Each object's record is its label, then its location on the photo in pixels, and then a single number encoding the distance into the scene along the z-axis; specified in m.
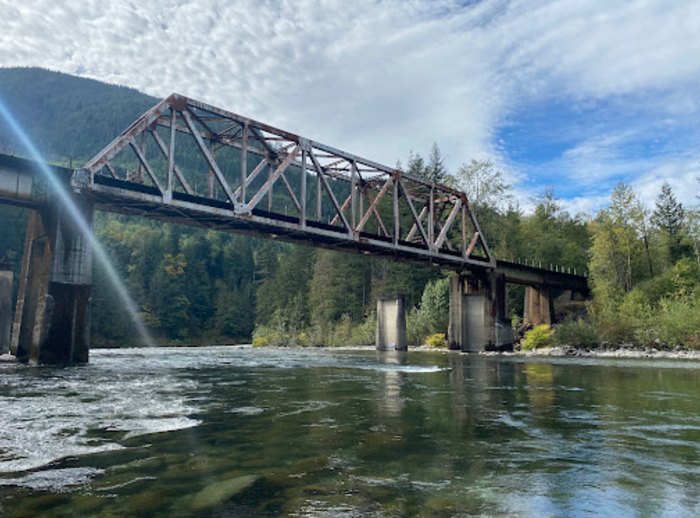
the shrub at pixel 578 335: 47.88
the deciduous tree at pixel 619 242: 61.09
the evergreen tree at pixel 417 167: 105.25
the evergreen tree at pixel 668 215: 83.88
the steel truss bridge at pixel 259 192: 31.54
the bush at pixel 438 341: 66.06
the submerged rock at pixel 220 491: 5.21
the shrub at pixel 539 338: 53.97
